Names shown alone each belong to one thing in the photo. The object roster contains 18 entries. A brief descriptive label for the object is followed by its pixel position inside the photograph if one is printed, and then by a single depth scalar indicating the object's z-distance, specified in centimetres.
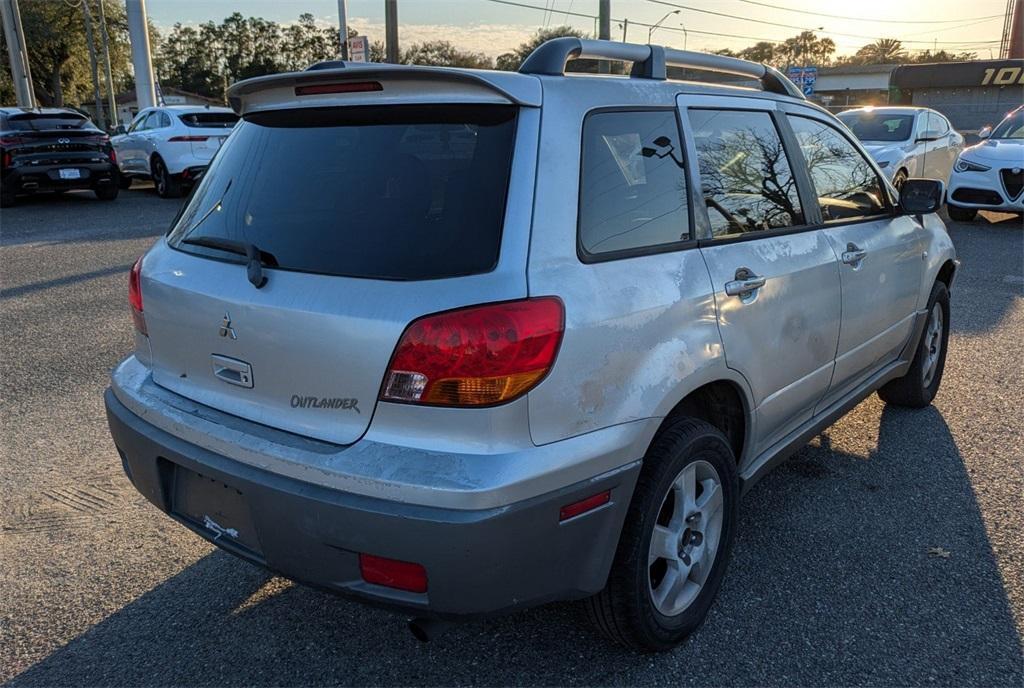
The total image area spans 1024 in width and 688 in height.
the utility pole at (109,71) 4426
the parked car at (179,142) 1502
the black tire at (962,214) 1311
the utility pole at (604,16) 2605
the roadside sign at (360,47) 2039
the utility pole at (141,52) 1938
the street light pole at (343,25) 2495
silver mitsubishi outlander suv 208
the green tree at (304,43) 6725
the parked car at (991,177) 1184
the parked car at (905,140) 1228
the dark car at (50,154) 1370
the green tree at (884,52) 8244
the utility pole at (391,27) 2252
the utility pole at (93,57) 4498
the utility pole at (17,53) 2448
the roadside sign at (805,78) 3625
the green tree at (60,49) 4994
